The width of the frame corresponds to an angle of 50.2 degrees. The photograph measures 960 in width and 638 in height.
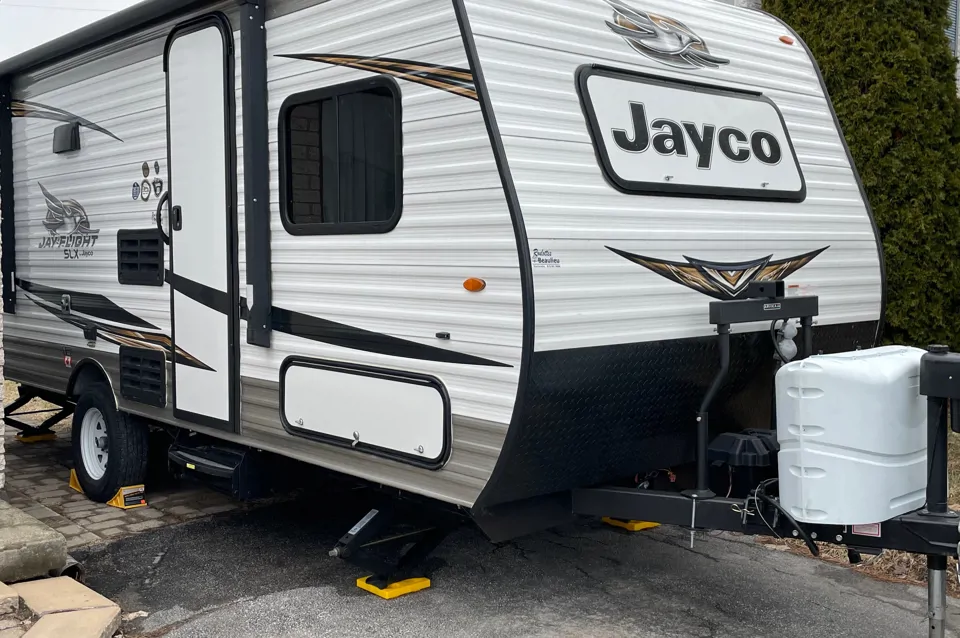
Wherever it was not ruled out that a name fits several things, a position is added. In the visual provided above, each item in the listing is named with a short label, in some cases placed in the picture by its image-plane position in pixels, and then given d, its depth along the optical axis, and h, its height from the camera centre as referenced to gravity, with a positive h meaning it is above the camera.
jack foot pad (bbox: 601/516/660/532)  5.64 -1.49
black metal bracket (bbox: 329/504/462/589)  4.60 -1.33
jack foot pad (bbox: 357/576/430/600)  4.63 -1.52
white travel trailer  3.80 +0.12
